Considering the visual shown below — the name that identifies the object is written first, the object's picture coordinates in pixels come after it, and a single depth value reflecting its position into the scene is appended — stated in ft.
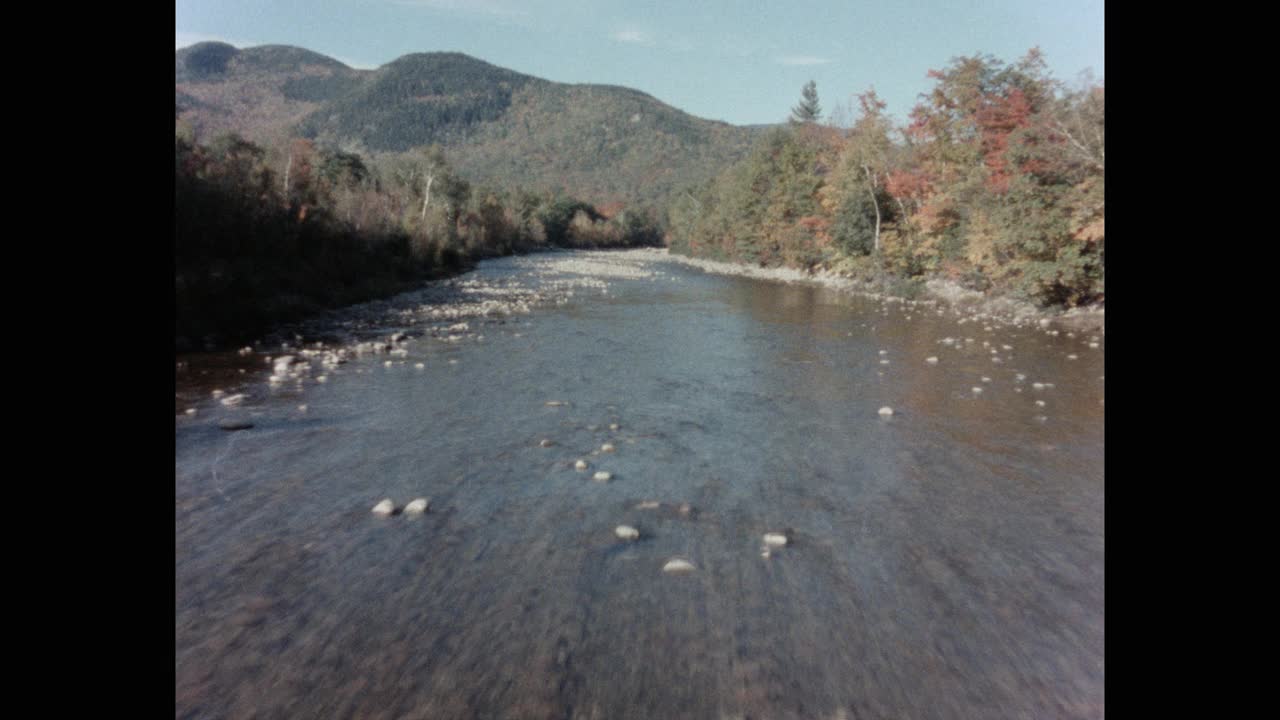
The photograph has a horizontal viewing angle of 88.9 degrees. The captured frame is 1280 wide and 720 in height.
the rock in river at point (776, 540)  15.12
